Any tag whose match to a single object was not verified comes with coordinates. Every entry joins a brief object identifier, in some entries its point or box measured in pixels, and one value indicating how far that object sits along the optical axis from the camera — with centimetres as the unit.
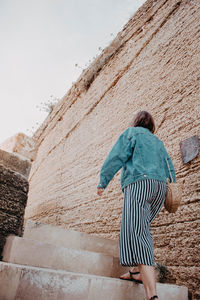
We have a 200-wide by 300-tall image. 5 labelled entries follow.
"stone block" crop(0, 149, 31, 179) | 193
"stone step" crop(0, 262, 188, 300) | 120
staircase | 123
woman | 146
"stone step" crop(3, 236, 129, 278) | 162
